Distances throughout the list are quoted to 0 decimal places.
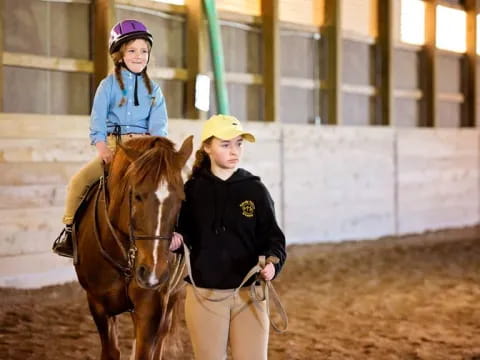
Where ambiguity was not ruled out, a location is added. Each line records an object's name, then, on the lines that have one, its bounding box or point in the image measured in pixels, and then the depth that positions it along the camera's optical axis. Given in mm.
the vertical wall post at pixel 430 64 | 18424
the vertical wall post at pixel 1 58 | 10264
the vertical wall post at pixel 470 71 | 19802
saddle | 6122
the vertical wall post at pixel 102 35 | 11265
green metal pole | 12926
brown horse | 4428
